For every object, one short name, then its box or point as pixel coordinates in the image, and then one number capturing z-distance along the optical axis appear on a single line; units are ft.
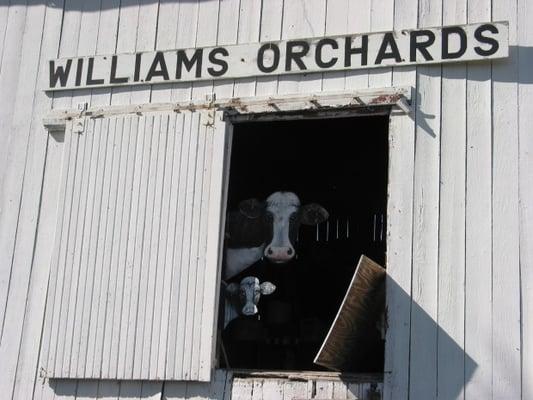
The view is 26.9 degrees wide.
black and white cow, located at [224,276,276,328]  25.59
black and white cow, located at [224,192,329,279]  26.71
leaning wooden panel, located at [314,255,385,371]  22.02
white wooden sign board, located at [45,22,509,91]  24.12
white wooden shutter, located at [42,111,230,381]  24.25
